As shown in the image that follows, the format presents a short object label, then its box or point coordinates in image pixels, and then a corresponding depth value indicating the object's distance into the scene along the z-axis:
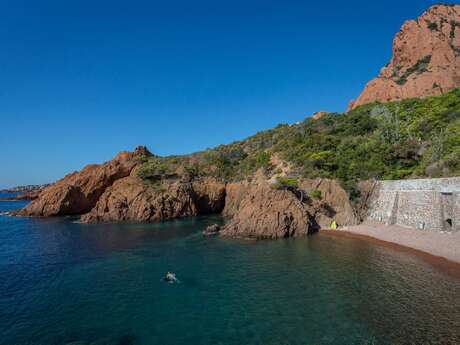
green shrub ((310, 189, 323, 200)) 40.47
